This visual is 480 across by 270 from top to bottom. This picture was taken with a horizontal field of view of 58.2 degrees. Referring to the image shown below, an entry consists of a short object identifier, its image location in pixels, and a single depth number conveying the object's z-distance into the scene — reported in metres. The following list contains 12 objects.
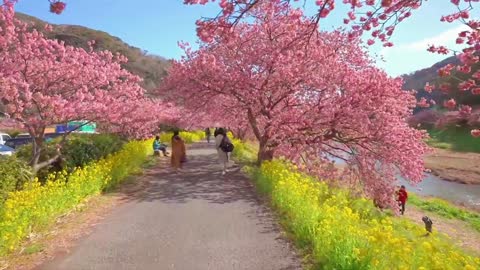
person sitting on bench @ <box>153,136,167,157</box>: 20.71
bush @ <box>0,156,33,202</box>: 7.47
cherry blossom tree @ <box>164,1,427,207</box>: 12.43
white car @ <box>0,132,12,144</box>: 27.32
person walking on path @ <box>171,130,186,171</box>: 15.20
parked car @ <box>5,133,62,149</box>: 25.84
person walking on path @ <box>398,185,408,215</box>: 15.69
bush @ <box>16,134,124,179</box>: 11.34
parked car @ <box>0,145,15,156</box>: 18.59
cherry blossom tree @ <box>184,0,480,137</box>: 4.34
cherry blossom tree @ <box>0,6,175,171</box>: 9.34
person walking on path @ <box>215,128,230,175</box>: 14.56
